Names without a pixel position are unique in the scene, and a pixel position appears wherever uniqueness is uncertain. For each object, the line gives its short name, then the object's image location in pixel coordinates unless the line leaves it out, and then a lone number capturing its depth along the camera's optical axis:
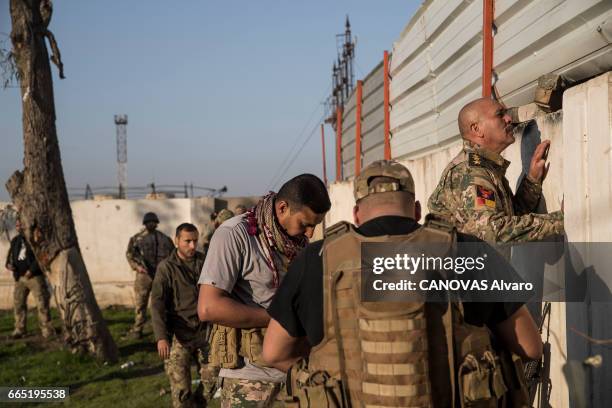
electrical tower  31.38
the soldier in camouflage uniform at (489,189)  3.42
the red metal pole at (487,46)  4.45
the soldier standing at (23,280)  11.03
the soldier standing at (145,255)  10.84
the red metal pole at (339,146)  11.02
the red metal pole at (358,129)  8.82
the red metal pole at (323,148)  14.02
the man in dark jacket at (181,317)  5.68
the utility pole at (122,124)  44.50
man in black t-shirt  2.35
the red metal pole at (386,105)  7.43
